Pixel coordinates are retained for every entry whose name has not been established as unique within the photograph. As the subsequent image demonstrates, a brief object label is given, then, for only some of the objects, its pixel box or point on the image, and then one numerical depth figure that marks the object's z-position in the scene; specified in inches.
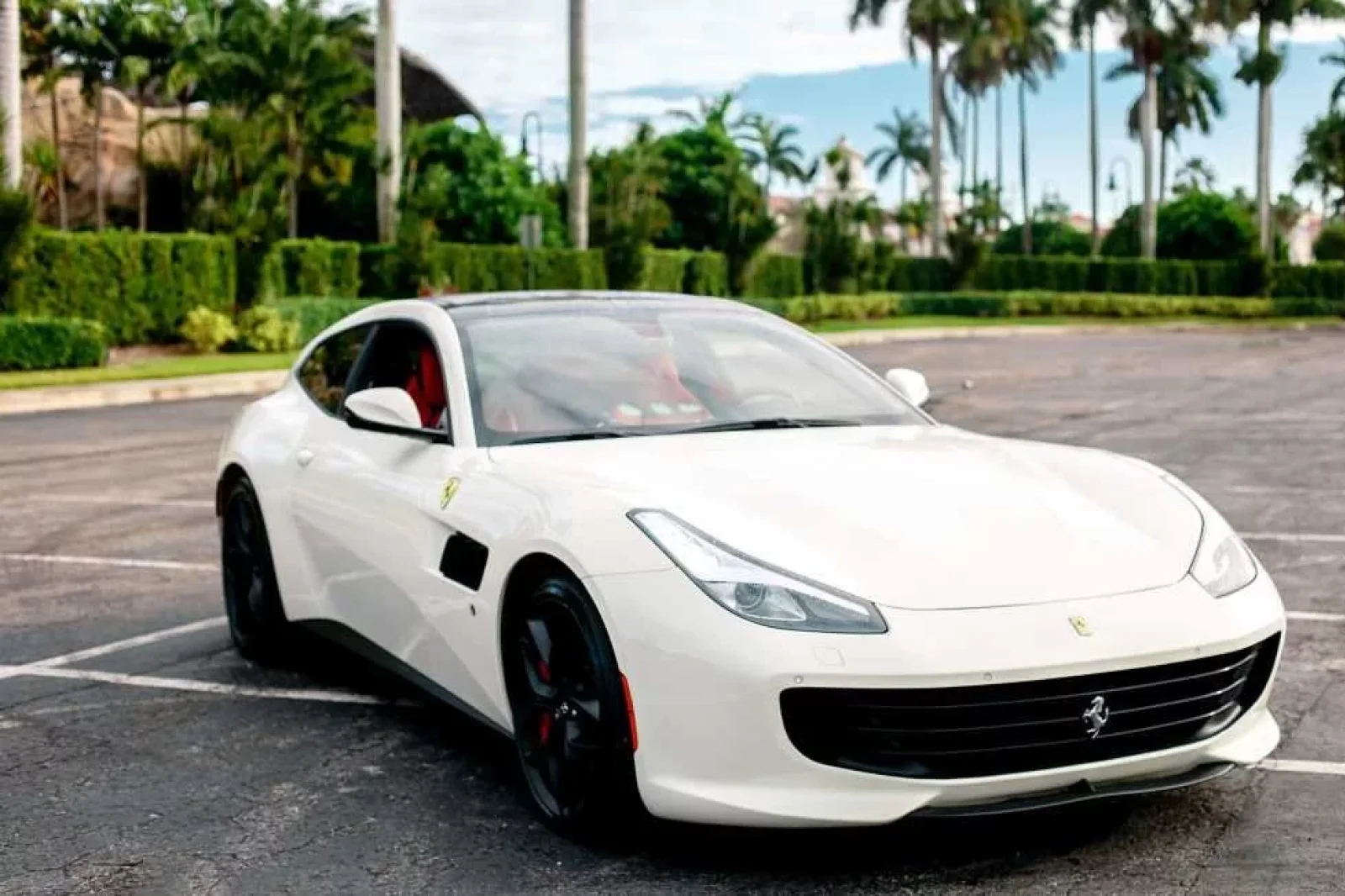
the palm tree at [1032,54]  3567.9
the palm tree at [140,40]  1734.7
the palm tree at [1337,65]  3198.8
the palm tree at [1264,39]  2785.4
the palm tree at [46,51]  1726.1
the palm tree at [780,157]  3939.5
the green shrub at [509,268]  1555.1
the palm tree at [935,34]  2851.9
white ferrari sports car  150.9
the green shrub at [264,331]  1241.4
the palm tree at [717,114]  2928.2
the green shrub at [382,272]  1478.8
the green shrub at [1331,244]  3056.1
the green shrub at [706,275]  2025.1
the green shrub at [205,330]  1221.7
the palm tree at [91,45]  1721.2
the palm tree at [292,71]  1699.1
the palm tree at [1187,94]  3836.1
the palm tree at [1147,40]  2812.5
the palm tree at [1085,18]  3029.0
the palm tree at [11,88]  1077.8
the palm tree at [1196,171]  4638.3
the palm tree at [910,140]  4667.8
